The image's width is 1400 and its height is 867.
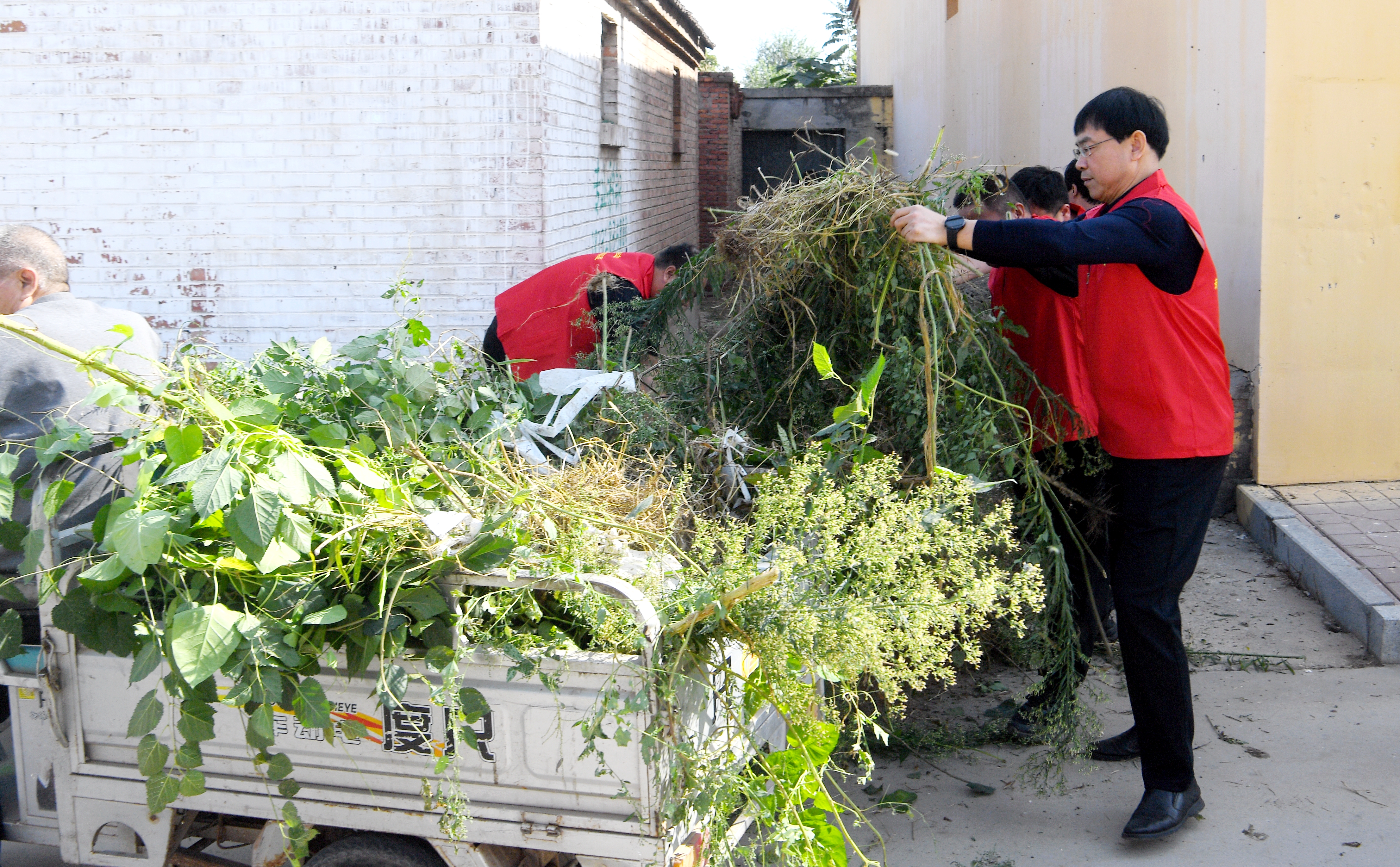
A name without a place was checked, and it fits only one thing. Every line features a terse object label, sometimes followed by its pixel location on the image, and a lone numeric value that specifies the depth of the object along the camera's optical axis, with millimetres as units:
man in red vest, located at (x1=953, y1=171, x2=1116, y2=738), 3213
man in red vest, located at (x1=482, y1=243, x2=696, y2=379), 4656
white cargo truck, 2146
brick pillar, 16156
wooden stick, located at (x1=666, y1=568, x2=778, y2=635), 2057
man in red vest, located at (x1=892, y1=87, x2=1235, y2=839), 2834
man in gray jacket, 2566
